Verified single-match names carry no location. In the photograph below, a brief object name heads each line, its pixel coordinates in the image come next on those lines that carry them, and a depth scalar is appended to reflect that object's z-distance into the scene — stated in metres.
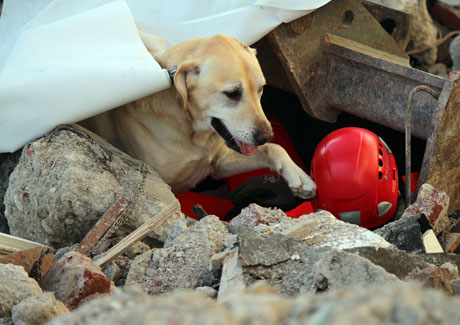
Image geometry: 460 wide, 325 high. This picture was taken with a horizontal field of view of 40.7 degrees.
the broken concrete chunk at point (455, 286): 1.82
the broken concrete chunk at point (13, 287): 1.83
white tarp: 2.89
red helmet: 2.96
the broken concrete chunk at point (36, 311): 1.66
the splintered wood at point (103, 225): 2.45
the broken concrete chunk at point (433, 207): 2.83
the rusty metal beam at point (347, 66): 3.50
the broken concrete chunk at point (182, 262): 2.12
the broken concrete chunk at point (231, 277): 1.85
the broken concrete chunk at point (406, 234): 2.37
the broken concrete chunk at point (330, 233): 2.24
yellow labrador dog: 2.91
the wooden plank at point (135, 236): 2.32
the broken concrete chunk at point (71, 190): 2.57
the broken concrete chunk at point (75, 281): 1.93
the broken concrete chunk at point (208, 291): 1.88
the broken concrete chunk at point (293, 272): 1.86
